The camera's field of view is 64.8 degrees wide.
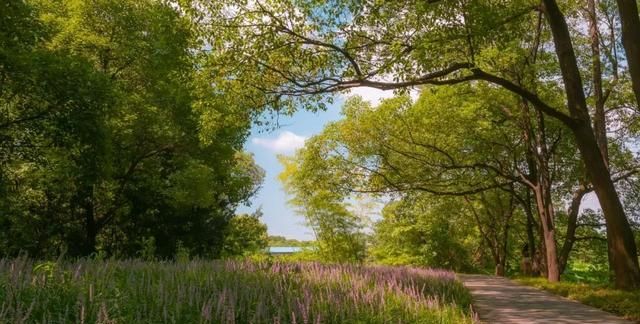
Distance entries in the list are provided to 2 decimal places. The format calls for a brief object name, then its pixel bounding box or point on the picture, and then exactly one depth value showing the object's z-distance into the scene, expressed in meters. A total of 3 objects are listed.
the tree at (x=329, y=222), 31.91
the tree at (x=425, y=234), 31.50
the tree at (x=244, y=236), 29.91
